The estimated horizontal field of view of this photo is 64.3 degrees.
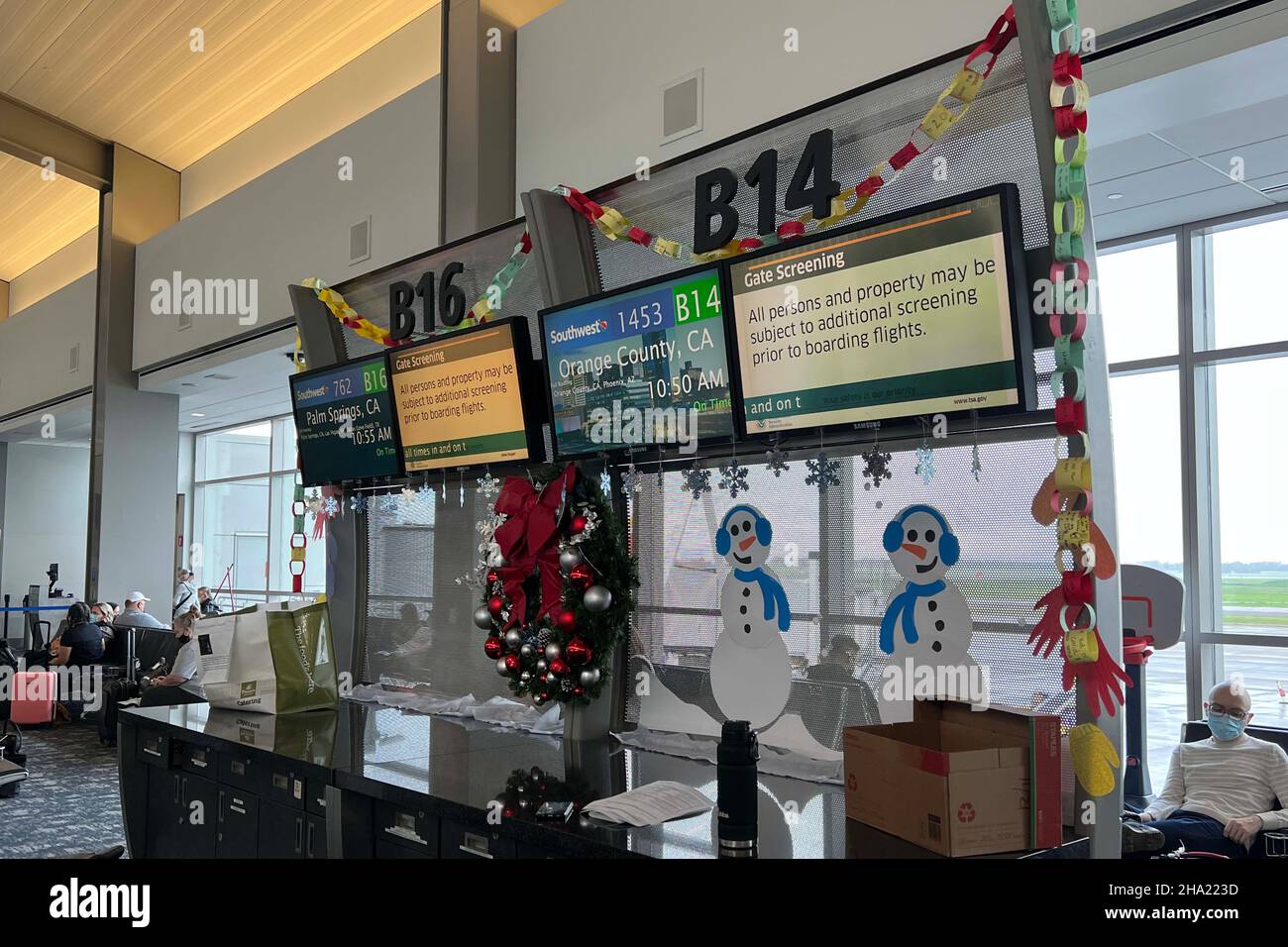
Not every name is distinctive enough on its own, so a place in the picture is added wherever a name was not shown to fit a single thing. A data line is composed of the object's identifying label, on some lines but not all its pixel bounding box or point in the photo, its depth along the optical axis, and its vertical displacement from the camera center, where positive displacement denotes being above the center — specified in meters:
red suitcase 9.56 -1.53
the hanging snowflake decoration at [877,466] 2.87 +0.20
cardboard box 2.12 -0.53
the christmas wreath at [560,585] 3.50 -0.17
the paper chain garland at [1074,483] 2.26 +0.12
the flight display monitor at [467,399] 3.96 +0.56
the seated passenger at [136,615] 9.62 -0.75
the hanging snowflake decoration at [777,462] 3.13 +0.23
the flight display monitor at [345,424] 4.66 +0.53
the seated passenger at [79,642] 9.34 -0.97
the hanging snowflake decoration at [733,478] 3.27 +0.19
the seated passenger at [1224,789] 4.53 -1.19
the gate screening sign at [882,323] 2.47 +0.57
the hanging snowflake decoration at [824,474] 3.01 +0.19
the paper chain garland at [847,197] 2.61 +1.07
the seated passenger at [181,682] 6.07 -0.95
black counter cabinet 2.50 -0.75
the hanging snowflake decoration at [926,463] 2.74 +0.20
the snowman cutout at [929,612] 2.66 -0.20
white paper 2.51 -0.68
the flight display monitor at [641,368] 3.21 +0.57
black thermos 2.26 -0.56
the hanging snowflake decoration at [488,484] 4.28 +0.22
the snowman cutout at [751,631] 3.12 -0.29
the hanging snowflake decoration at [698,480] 3.40 +0.19
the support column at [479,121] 5.70 +2.34
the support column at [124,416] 10.22 +1.21
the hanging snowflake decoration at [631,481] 3.63 +0.20
